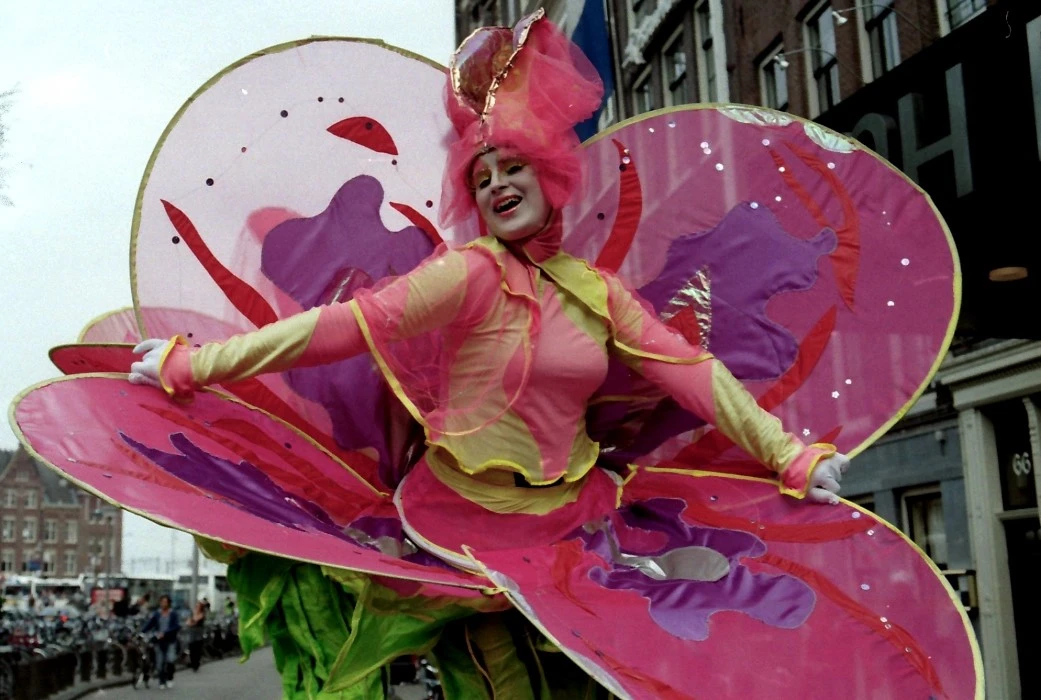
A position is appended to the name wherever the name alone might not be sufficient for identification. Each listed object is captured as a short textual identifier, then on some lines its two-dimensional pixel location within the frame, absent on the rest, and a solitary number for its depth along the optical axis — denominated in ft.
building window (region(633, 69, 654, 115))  57.00
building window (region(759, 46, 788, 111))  43.91
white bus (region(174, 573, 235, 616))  147.33
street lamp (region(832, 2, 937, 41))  33.71
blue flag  21.36
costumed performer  9.05
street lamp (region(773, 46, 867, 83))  37.77
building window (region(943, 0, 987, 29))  31.17
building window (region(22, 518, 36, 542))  280.31
